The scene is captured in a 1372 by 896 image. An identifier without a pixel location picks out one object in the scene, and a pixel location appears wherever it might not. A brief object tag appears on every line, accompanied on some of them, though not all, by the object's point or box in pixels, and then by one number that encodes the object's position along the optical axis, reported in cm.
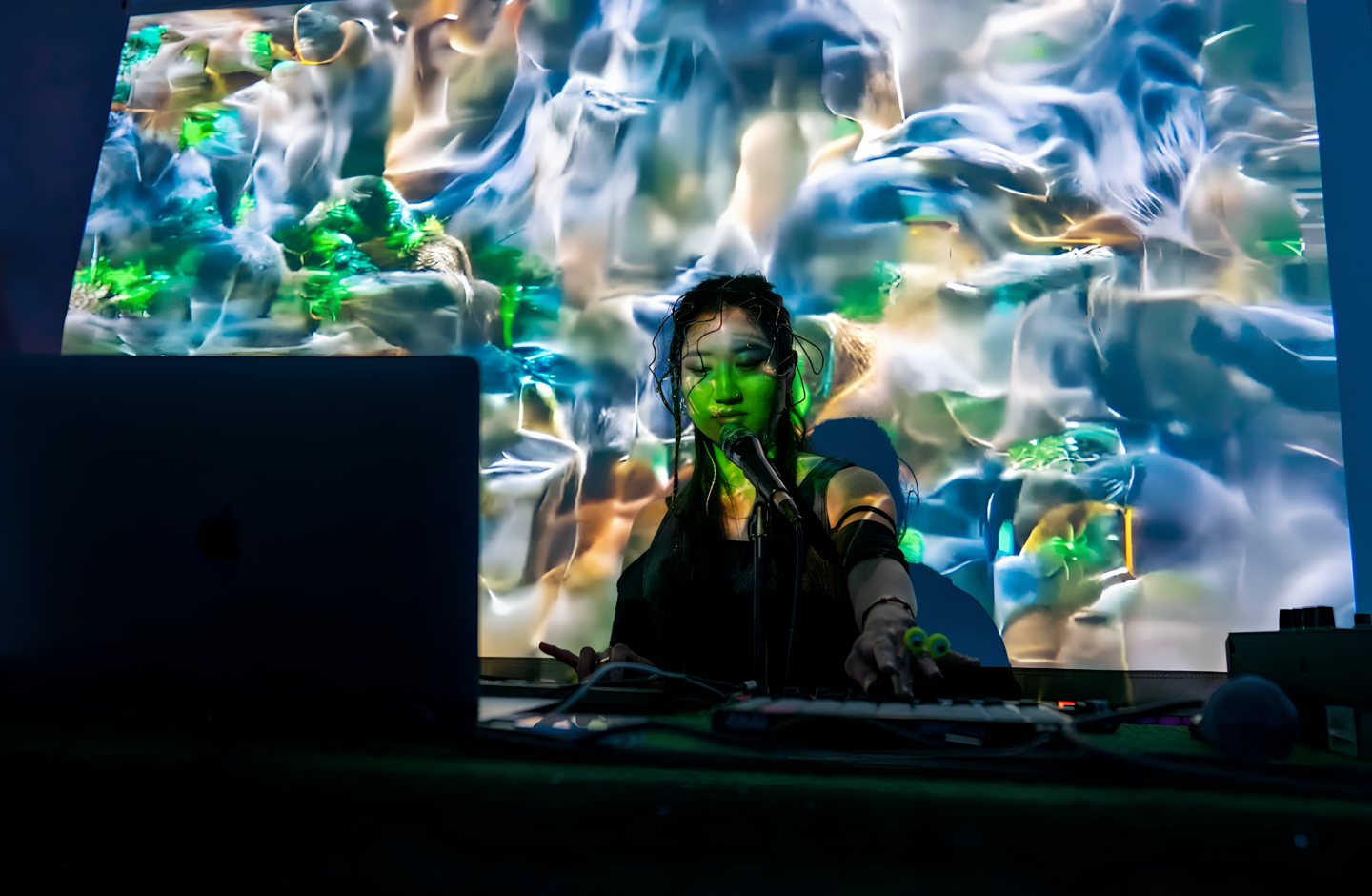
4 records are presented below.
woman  156
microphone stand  92
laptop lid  59
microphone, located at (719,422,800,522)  89
